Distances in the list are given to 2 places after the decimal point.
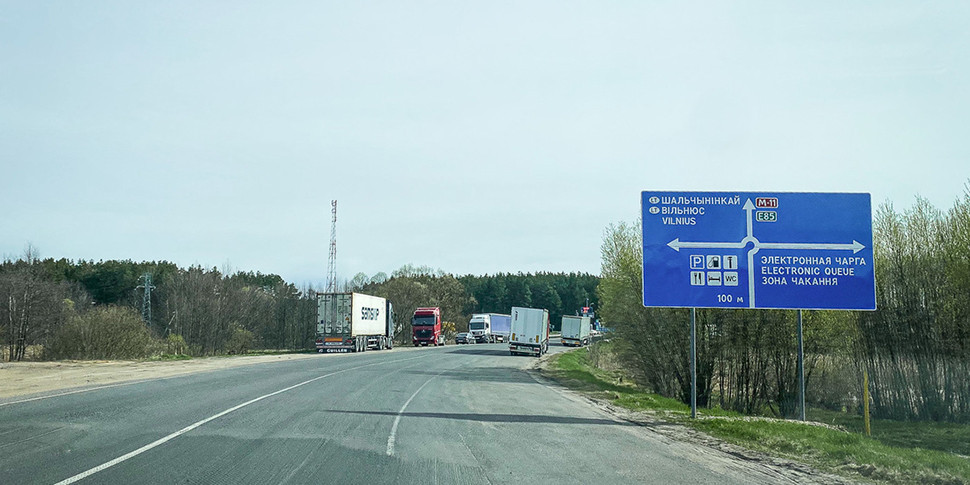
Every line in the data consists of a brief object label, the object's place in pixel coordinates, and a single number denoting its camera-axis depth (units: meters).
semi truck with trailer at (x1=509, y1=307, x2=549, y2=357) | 55.53
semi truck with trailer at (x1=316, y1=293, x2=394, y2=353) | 56.41
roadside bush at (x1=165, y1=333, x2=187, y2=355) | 51.20
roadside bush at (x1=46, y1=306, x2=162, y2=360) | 38.97
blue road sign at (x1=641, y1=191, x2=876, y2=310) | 18.55
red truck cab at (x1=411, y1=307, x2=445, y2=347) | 76.00
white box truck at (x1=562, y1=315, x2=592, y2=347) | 88.25
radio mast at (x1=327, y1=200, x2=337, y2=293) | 90.93
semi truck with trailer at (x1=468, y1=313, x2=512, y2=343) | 92.06
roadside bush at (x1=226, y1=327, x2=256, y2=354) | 68.36
